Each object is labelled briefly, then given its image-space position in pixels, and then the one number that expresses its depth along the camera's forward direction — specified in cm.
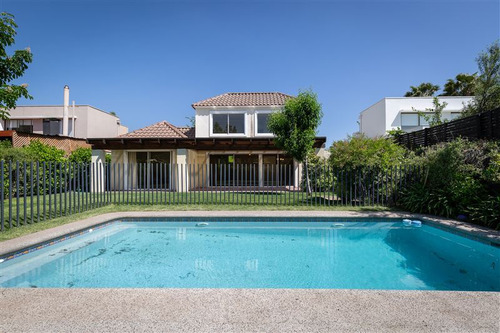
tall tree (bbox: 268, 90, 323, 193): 1285
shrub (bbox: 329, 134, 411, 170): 1095
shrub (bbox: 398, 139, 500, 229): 738
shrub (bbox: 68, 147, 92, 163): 1732
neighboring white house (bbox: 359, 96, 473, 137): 2427
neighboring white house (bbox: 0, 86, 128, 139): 2705
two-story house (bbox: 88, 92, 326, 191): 1664
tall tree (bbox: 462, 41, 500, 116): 1673
